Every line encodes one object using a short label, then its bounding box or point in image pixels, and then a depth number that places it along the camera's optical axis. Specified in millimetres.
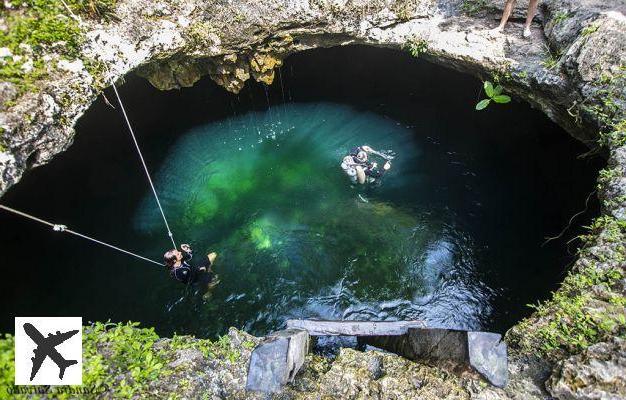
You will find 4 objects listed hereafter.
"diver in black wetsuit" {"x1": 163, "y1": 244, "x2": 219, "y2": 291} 7082
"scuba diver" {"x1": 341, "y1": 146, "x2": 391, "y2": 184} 10102
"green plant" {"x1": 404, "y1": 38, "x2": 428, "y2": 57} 8562
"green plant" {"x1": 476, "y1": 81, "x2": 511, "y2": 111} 7870
